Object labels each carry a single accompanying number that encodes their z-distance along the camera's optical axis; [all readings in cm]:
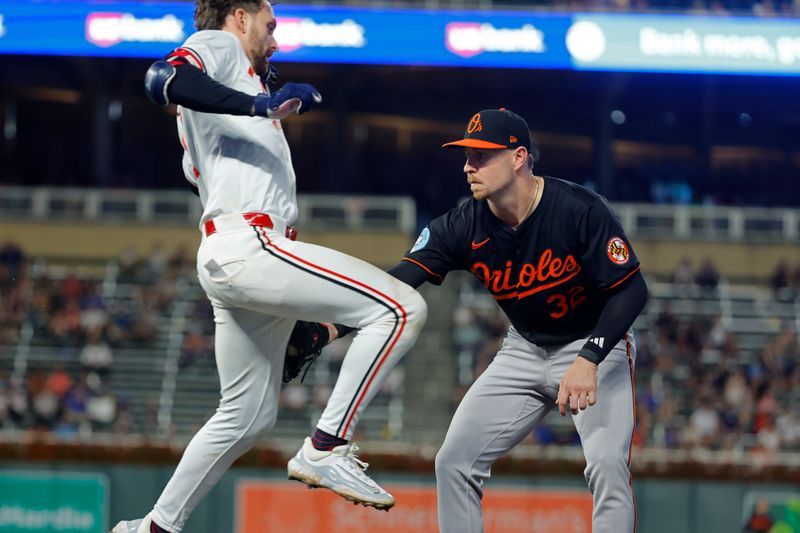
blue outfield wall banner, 4691
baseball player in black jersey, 1131
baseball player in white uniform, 976
